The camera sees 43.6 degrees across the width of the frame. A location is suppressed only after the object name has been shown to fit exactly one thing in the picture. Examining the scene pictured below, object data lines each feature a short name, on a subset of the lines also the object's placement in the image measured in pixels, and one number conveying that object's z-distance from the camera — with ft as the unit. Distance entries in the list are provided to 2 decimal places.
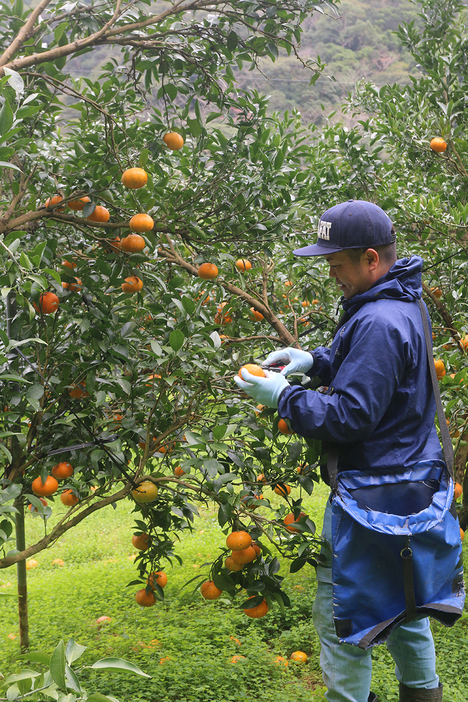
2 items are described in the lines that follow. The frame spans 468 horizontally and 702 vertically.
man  4.74
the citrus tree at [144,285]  5.97
